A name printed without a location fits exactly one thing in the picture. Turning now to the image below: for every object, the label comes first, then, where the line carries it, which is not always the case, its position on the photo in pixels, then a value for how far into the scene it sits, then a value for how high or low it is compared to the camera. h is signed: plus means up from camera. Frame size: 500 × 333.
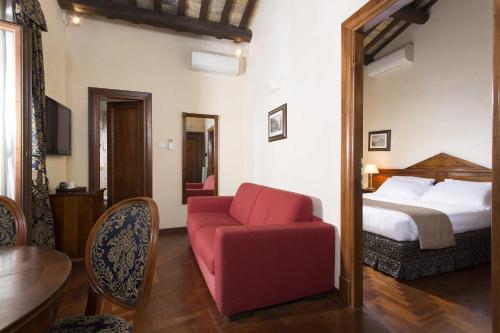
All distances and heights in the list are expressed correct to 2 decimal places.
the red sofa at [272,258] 1.73 -0.70
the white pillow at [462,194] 2.90 -0.36
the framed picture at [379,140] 4.65 +0.45
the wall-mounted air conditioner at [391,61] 4.21 +1.82
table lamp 4.70 -0.13
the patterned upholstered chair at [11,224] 1.26 -0.30
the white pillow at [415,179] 3.71 -0.23
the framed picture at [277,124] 2.99 +0.51
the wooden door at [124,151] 4.17 +0.23
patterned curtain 2.34 +0.27
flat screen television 2.77 +0.43
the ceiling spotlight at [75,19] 3.37 +1.95
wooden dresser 2.76 -0.60
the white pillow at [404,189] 3.59 -0.37
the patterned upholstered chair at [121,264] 1.00 -0.43
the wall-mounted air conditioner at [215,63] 3.91 +1.61
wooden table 0.65 -0.38
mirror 4.22 +0.16
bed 2.37 -0.76
